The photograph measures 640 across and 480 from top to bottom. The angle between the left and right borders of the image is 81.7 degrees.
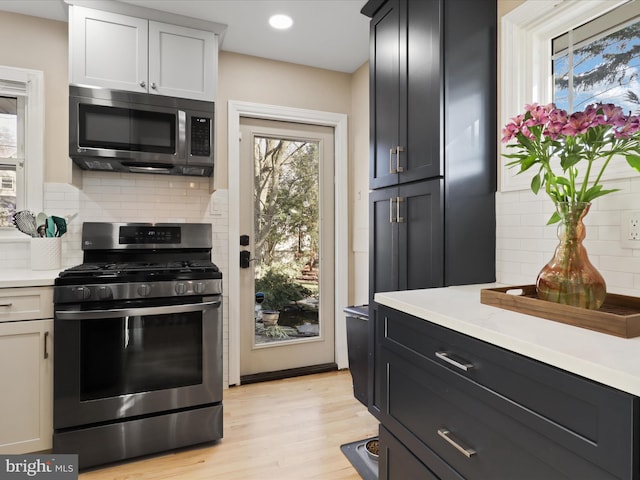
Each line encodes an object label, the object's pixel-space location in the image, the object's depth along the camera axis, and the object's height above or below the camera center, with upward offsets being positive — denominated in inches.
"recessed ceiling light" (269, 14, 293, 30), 93.7 +57.6
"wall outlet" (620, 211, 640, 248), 45.6 +1.8
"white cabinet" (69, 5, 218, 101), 85.2 +45.7
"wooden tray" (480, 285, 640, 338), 31.6 -6.8
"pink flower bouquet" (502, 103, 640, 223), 36.4 +11.2
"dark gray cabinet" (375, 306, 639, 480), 24.7 -14.5
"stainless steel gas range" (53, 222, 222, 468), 73.3 -24.2
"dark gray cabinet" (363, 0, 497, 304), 61.7 +17.8
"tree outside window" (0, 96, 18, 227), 93.8 +23.2
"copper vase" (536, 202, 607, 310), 38.4 -3.1
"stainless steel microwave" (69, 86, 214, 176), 85.1 +27.4
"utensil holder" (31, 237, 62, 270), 86.9 -2.0
